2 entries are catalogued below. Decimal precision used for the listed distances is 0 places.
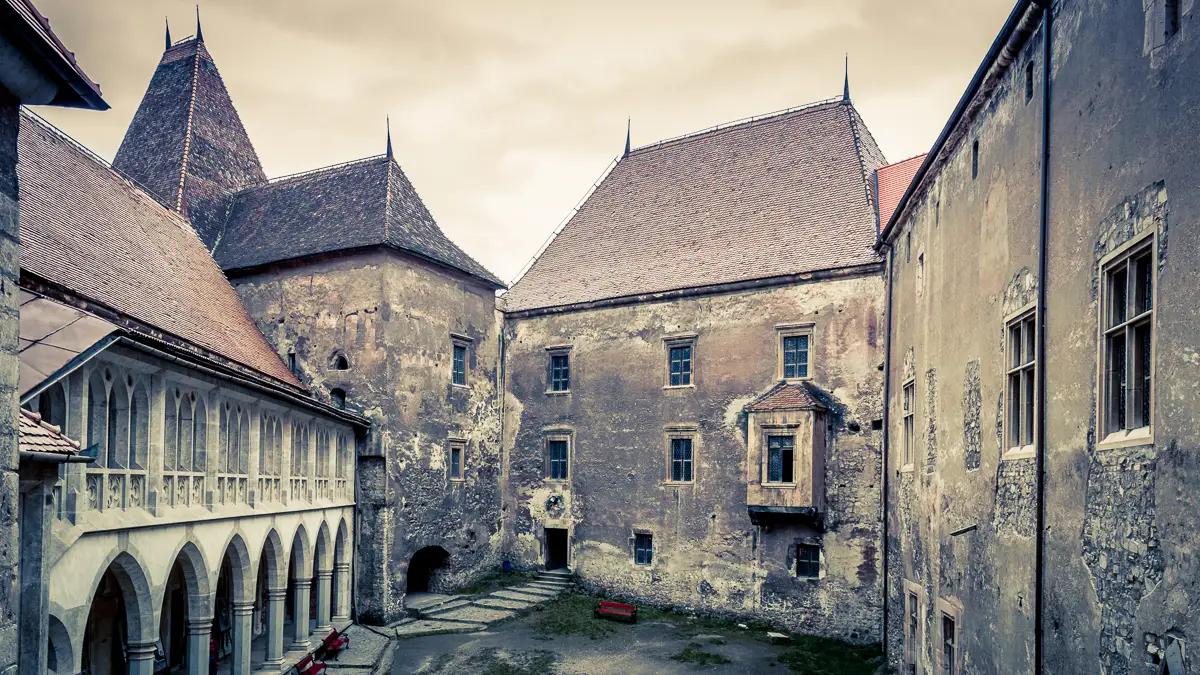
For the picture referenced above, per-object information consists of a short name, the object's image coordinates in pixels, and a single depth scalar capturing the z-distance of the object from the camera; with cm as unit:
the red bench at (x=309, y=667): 1477
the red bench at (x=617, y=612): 2008
